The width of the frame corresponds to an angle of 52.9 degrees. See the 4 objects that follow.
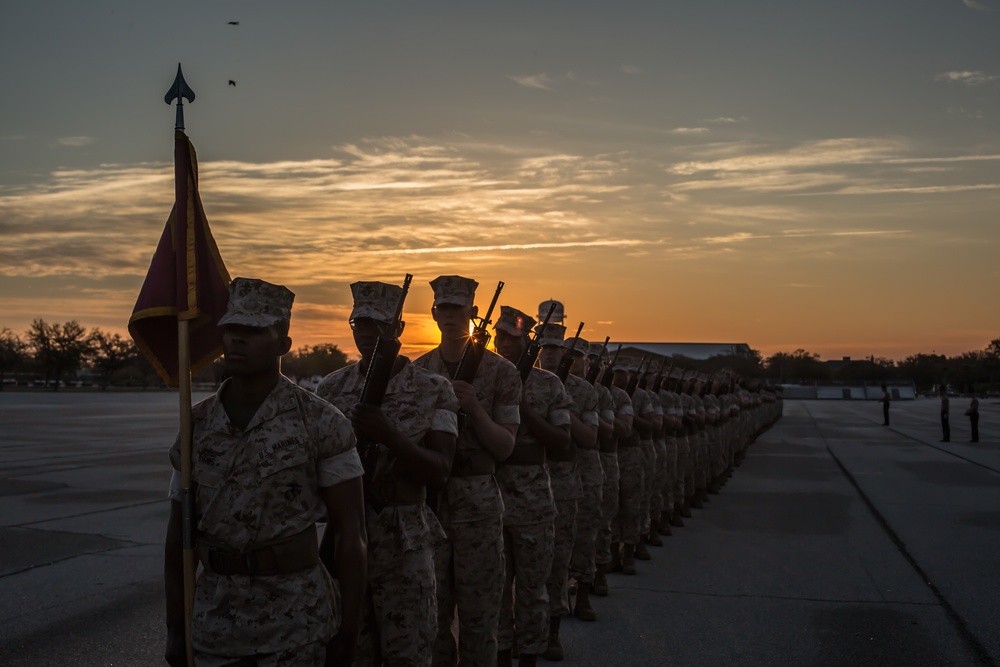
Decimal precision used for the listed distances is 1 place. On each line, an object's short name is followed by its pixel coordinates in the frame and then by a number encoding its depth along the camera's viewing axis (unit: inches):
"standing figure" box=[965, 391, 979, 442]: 1117.1
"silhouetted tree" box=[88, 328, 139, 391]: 4121.6
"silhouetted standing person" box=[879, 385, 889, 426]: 1542.8
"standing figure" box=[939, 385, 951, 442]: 1140.6
